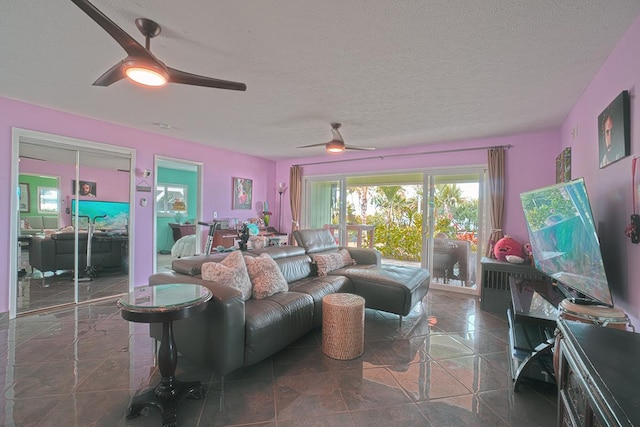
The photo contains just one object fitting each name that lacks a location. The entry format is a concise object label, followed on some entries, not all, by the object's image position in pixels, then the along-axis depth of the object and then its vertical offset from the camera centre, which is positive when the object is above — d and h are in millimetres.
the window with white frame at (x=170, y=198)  7555 +466
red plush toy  3717 -454
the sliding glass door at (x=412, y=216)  4582 -12
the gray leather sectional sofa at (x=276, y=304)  1923 -796
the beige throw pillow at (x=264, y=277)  2557 -597
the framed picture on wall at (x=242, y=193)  5805 +469
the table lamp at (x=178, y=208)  7859 +176
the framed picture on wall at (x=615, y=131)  1714 +582
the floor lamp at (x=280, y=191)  6570 +570
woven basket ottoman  2400 -1004
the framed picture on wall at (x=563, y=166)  3109 +608
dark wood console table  757 -501
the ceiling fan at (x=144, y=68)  1420 +906
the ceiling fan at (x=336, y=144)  3484 +893
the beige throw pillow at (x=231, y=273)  2285 -491
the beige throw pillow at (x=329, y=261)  3666 -636
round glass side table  1551 -584
